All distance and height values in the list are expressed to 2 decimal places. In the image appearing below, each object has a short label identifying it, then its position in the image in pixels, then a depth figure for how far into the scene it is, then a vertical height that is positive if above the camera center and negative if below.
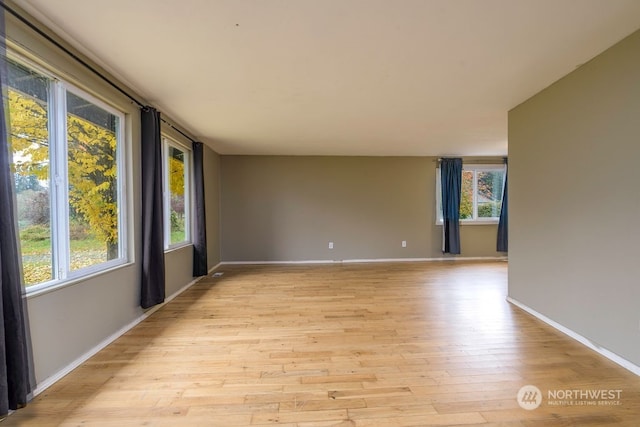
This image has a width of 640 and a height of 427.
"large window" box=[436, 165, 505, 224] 6.07 +0.32
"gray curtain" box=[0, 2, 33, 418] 1.40 -0.44
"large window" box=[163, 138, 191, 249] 3.66 +0.25
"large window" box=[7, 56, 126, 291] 1.74 +0.27
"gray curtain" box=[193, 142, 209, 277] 4.39 -0.07
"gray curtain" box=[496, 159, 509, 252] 5.86 -0.41
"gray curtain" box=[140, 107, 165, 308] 2.82 -0.01
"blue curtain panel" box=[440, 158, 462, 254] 5.84 +0.17
